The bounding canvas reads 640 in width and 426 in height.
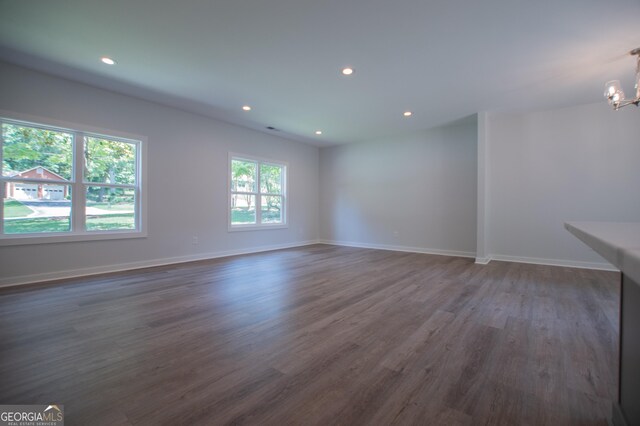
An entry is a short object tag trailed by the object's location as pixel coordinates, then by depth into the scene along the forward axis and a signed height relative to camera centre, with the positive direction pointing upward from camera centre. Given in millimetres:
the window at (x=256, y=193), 5863 +449
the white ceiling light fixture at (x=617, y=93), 2797 +1270
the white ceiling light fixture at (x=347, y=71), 3381 +1779
